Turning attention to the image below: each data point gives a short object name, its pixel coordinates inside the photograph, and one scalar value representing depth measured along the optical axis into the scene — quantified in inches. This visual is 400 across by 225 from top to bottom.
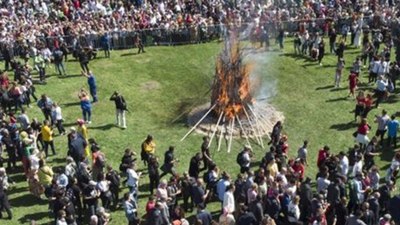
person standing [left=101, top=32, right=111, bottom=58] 1280.8
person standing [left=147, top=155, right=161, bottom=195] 791.7
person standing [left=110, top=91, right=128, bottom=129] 988.6
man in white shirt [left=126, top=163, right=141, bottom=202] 761.0
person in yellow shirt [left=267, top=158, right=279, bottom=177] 789.9
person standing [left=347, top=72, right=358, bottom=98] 1116.5
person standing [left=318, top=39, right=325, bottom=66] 1261.1
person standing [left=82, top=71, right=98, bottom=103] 1056.2
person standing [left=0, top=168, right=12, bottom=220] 746.2
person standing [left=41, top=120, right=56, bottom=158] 895.7
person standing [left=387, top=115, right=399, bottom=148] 959.0
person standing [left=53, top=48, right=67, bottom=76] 1173.8
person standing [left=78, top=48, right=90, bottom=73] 1168.2
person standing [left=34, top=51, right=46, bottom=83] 1151.6
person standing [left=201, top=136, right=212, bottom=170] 861.2
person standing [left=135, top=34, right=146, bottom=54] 1313.4
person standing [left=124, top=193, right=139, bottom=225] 702.5
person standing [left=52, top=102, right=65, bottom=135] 962.1
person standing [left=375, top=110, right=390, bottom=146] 962.7
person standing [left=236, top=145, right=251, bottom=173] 844.0
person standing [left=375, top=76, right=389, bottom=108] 1098.7
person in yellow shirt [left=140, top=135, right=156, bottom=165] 854.5
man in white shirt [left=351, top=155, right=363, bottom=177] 824.3
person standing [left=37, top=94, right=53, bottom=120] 988.6
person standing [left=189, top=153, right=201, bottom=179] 811.4
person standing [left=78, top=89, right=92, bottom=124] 990.4
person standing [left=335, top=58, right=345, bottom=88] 1170.0
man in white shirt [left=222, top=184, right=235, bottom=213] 703.7
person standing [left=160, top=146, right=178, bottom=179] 816.3
